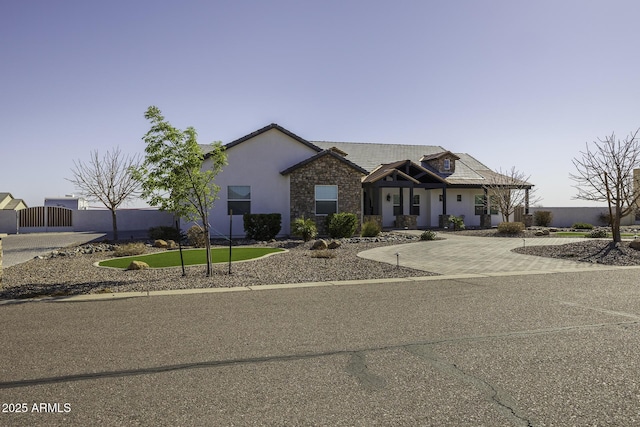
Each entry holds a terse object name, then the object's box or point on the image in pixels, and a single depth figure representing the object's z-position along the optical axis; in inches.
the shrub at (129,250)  675.4
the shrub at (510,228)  1035.3
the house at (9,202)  1854.6
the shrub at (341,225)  897.5
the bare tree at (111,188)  1076.5
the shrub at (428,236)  883.4
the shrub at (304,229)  836.6
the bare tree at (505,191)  1264.8
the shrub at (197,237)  799.1
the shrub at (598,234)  936.3
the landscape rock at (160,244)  791.1
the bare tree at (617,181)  726.5
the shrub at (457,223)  1204.5
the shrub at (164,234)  927.7
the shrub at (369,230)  936.9
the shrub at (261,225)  885.2
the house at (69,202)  2150.6
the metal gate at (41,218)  1344.7
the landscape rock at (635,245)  644.1
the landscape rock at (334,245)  724.7
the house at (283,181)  954.5
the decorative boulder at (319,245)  711.7
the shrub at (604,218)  1426.7
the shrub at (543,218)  1425.9
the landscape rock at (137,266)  509.7
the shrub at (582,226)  1296.8
